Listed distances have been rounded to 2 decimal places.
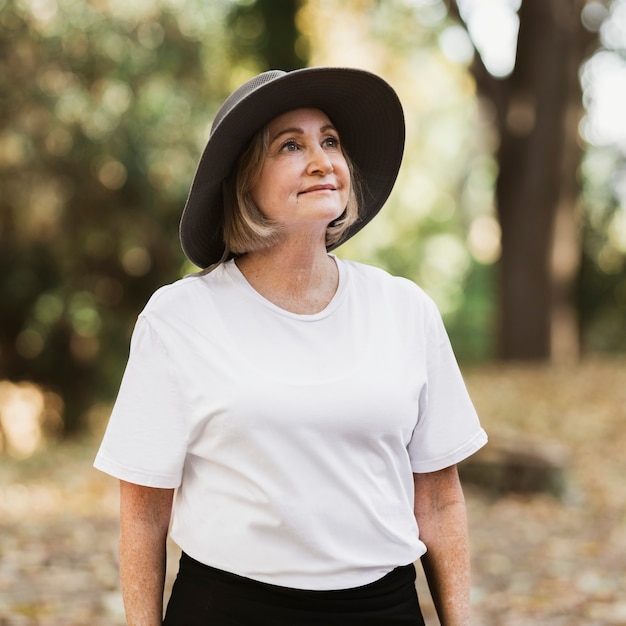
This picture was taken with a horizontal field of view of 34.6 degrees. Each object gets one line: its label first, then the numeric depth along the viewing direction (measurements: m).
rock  7.91
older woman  1.97
